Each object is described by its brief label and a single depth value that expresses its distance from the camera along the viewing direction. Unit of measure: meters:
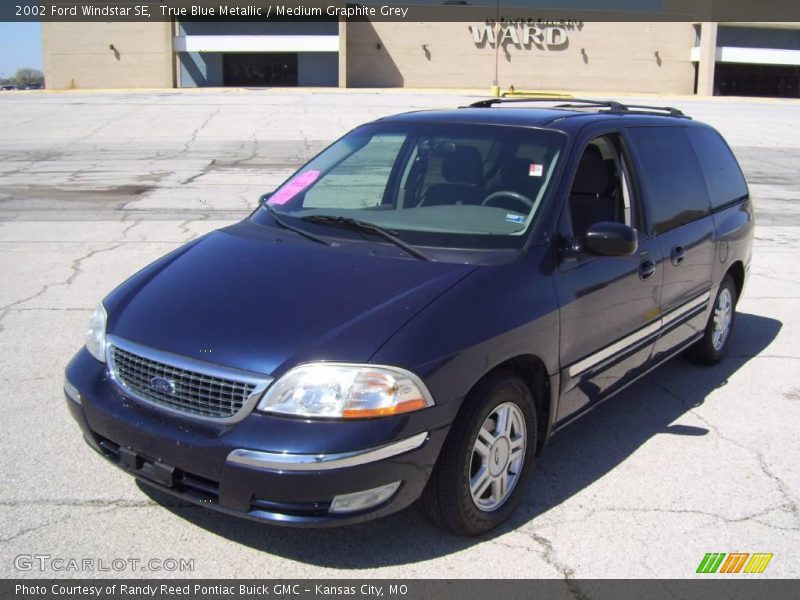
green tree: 138.19
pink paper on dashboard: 4.58
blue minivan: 2.92
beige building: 53.09
